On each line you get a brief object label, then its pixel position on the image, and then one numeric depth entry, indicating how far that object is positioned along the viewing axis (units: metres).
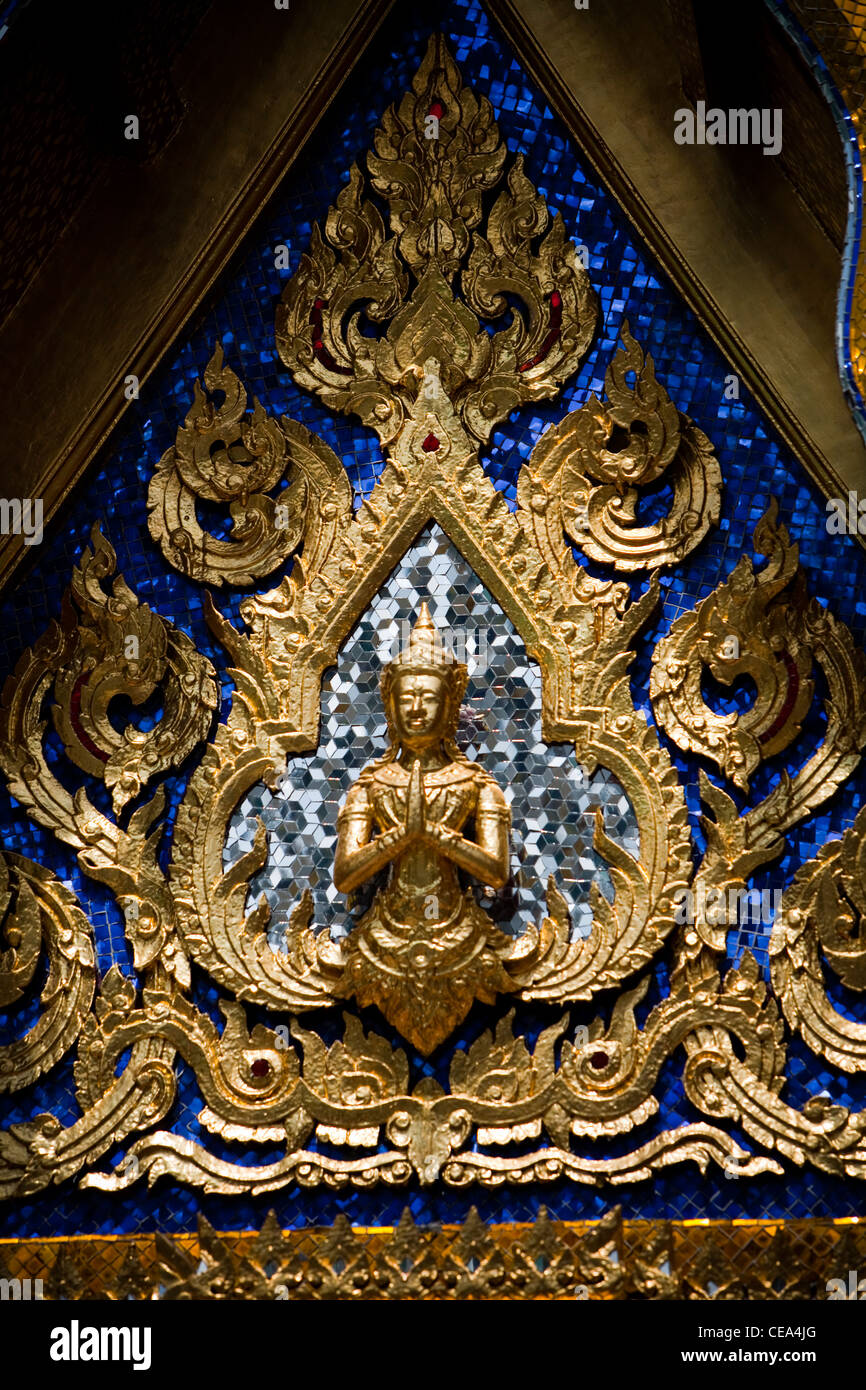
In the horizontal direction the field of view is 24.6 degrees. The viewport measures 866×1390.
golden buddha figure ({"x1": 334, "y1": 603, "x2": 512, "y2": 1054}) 4.54
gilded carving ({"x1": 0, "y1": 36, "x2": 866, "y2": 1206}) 4.54
